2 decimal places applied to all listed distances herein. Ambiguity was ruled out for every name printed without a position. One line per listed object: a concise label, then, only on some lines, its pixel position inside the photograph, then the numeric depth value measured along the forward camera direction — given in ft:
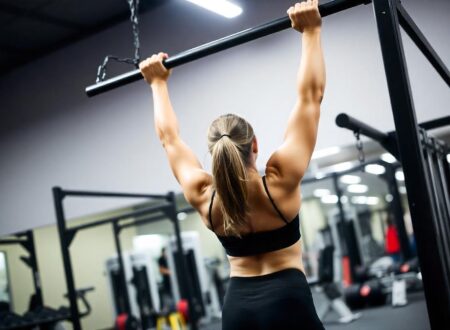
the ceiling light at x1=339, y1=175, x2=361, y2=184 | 40.96
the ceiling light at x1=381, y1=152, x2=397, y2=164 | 30.50
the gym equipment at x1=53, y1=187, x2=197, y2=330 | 12.08
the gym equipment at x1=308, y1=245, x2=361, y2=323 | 18.84
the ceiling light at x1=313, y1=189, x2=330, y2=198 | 42.50
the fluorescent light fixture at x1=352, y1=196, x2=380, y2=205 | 52.17
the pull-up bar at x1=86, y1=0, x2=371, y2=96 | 4.94
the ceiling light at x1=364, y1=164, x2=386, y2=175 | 36.24
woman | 4.79
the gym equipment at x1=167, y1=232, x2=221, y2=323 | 25.98
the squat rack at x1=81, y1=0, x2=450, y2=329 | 4.21
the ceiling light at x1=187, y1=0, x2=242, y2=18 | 13.30
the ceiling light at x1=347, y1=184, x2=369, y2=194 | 45.62
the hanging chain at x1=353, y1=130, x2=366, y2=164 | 11.63
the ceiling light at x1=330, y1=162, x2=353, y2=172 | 23.67
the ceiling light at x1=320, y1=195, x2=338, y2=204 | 46.24
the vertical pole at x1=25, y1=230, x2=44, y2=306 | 19.62
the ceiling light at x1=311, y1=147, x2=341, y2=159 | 16.59
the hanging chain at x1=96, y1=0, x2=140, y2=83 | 6.20
